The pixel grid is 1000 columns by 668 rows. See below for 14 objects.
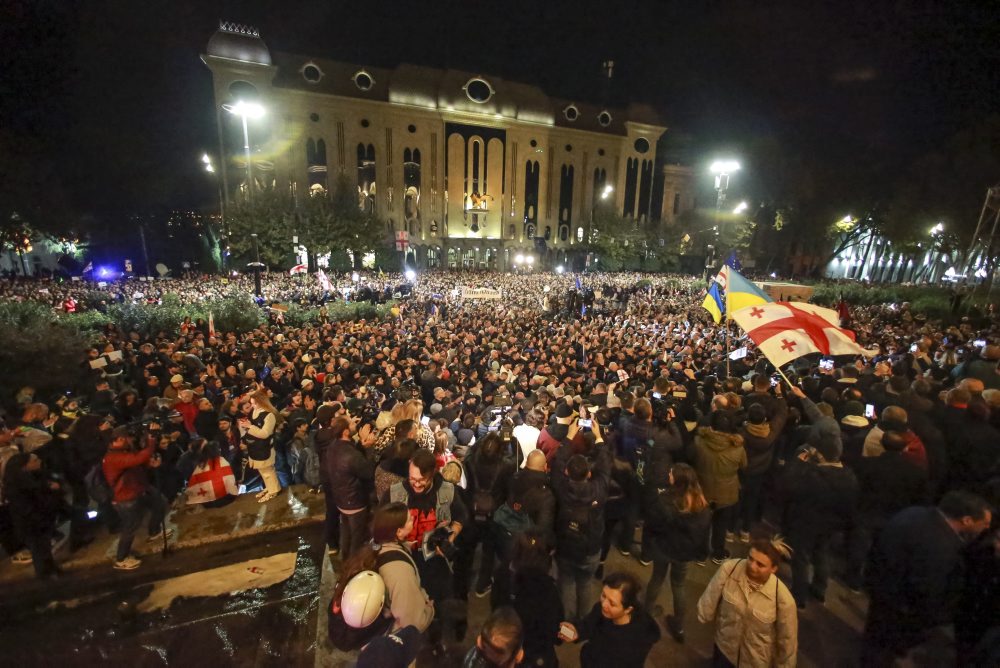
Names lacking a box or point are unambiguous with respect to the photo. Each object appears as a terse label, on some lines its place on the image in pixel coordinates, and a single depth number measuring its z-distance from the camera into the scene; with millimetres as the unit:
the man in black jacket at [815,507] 3826
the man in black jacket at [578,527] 3541
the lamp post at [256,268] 17308
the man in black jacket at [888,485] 3893
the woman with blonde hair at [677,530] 3482
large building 40469
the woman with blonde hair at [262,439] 5516
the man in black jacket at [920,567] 2992
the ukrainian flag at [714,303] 9485
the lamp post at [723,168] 17734
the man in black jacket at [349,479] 4188
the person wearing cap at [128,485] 4453
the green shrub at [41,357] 8953
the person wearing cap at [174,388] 7590
